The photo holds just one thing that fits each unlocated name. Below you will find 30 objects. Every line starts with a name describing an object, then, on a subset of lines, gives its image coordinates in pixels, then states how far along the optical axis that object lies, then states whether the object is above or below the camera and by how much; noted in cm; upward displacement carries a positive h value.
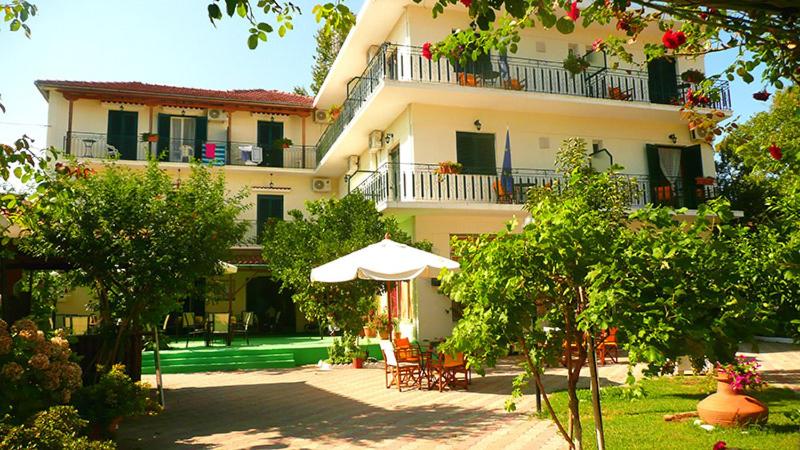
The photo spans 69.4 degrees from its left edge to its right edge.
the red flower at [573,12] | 449 +226
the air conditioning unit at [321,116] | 2311 +752
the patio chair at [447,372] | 956 -118
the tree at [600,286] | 290 +6
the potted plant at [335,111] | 1956 +656
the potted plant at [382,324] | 1552 -56
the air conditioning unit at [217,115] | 2180 +724
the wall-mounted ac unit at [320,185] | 2258 +468
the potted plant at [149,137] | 2024 +604
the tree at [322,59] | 2862 +1231
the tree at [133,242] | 767 +93
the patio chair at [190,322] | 1700 -38
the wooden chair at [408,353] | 999 -87
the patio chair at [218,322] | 1572 -38
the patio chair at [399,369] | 977 -115
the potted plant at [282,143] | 2170 +609
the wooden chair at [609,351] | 1174 -118
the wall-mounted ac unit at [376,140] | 1705 +480
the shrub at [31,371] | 507 -54
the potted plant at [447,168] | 1409 +324
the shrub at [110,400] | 608 -95
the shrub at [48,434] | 413 -89
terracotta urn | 640 -128
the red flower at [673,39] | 427 +188
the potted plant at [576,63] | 1252 +526
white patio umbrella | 952 +65
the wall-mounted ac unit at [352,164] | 2009 +491
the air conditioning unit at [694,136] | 1732 +474
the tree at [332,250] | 1257 +123
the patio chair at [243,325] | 1635 -54
